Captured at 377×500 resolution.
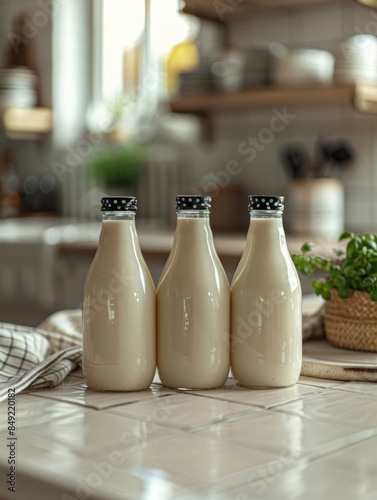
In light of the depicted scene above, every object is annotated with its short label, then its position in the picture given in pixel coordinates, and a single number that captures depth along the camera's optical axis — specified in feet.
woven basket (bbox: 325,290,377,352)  4.12
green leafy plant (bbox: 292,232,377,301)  4.07
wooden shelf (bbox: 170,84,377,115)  8.70
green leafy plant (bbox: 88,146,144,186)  12.13
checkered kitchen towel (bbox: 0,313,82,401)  3.66
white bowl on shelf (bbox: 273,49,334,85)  8.96
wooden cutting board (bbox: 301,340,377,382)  3.84
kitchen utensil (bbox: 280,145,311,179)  9.79
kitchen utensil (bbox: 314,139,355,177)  9.54
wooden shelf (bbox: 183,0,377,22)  9.62
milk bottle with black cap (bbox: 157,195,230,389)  3.60
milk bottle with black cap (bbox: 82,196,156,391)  3.58
